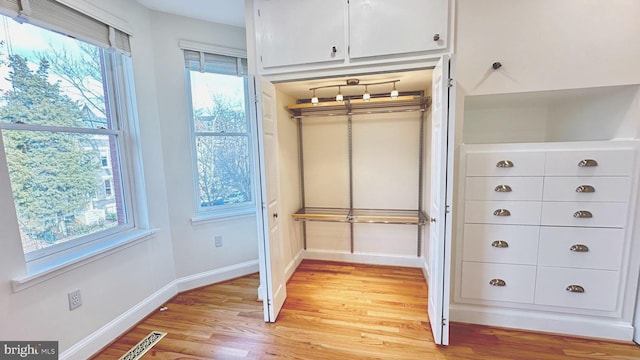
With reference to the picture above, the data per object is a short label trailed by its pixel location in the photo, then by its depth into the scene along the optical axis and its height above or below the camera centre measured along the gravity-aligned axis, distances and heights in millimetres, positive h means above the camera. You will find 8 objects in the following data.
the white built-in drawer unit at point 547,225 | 1736 -558
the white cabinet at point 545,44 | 1598 +668
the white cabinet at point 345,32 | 1675 +828
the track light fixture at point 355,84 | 2302 +631
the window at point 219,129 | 2588 +285
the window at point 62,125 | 1538 +242
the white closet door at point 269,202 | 1903 -374
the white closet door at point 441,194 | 1603 -299
